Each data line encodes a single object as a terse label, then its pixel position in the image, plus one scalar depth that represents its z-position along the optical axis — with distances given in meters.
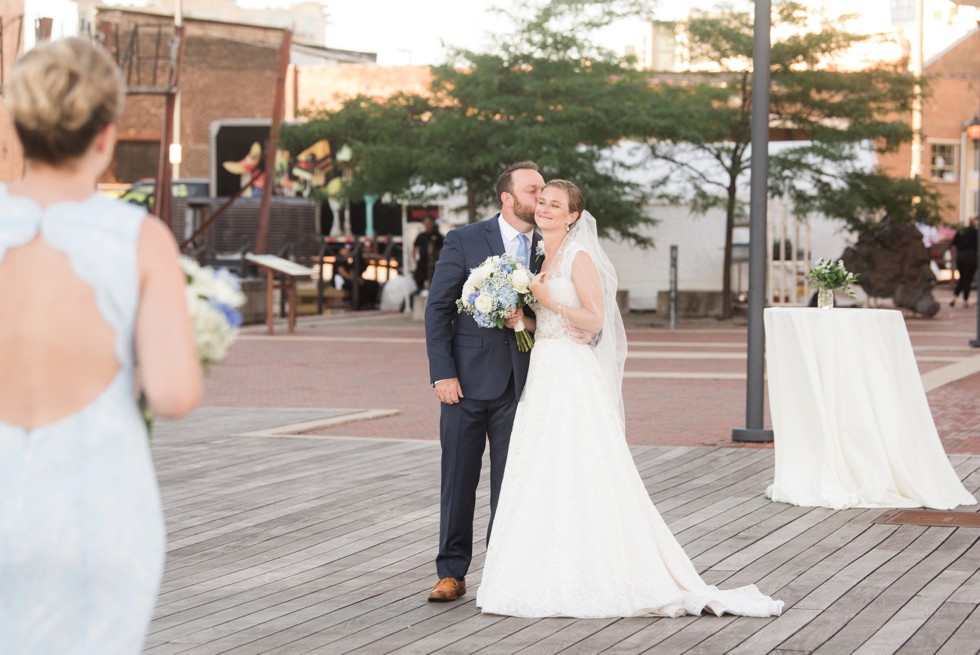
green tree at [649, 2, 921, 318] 27.69
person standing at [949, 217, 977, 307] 33.97
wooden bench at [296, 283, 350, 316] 32.12
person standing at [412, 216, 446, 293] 29.58
